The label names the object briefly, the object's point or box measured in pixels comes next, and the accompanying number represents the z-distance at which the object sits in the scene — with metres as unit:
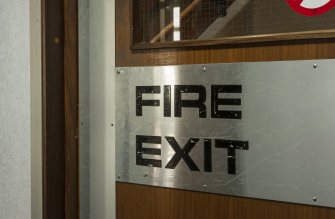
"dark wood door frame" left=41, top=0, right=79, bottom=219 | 1.05
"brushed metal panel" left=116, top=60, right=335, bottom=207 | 0.87
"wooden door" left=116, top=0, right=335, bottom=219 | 0.89
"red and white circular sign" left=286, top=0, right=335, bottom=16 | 0.87
